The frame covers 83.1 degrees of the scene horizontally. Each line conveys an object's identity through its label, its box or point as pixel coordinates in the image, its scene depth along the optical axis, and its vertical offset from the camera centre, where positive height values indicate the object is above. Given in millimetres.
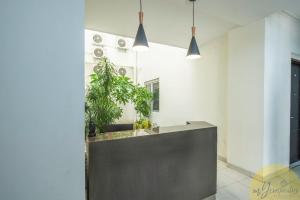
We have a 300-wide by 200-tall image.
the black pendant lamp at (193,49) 2373 +708
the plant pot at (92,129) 1710 -311
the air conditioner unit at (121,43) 6998 +2348
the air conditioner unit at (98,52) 6453 +1805
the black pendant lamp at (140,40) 2020 +709
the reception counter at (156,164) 1559 -702
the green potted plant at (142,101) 4753 -48
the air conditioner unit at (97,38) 6391 +2315
